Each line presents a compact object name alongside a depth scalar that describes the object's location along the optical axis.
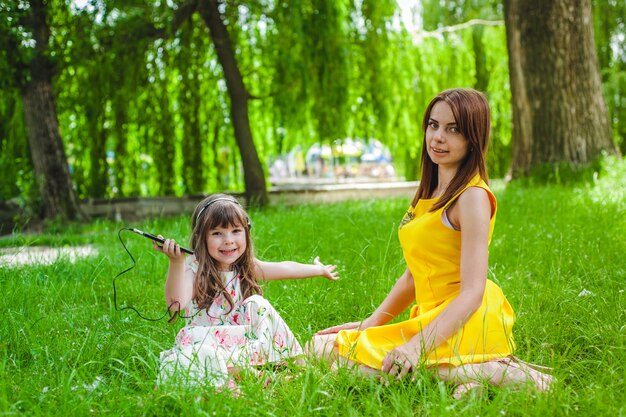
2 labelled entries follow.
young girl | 2.54
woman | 2.29
